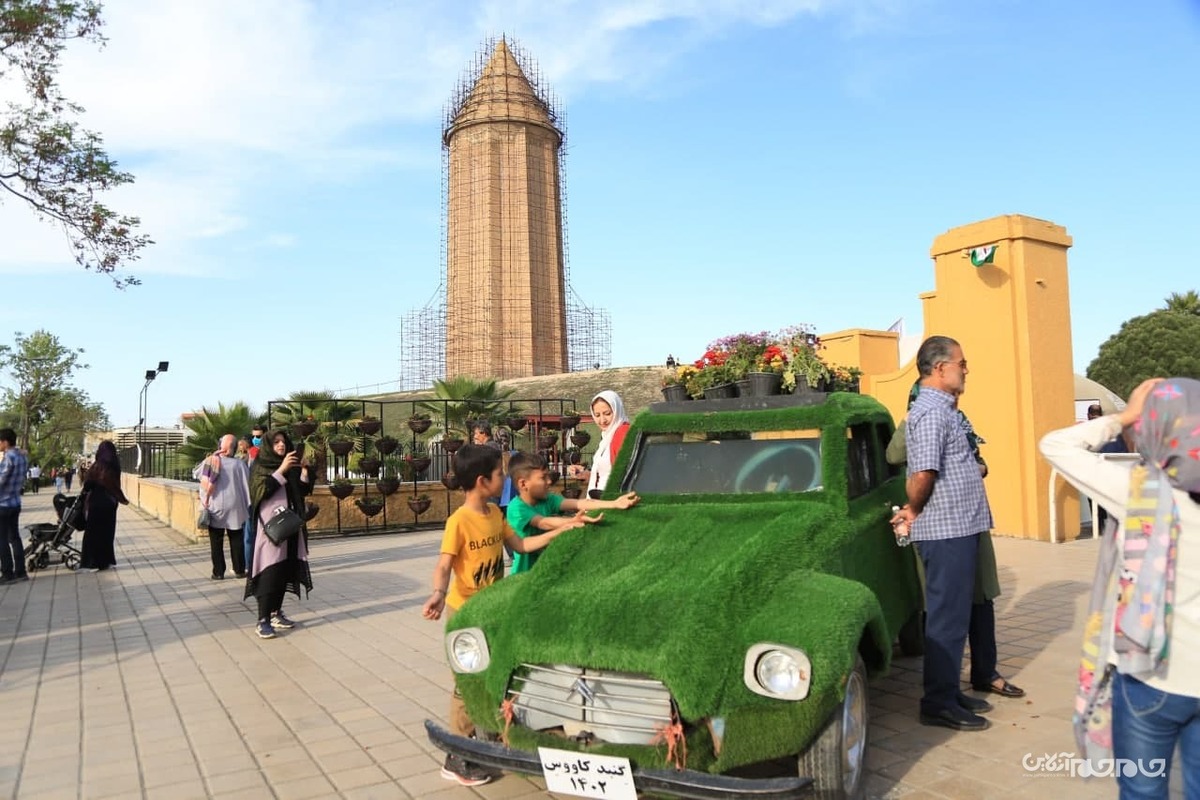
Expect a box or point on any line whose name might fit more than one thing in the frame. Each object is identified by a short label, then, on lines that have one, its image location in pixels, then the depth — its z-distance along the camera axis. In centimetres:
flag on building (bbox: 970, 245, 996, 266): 1170
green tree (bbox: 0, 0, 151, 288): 1246
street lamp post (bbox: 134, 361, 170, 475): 3191
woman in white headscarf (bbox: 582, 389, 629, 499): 604
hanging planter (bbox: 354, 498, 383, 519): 1698
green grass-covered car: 310
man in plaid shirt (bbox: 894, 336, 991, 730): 458
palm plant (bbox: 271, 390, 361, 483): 1795
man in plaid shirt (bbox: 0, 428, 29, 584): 1084
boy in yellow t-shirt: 439
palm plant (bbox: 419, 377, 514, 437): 1967
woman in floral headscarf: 227
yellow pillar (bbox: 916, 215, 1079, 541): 1158
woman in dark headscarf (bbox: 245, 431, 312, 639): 761
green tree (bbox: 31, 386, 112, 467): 4875
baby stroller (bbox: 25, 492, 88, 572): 1242
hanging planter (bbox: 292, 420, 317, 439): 1658
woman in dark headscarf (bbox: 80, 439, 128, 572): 1238
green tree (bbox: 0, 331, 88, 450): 4581
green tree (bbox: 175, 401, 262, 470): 1975
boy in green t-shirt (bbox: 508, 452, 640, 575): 487
